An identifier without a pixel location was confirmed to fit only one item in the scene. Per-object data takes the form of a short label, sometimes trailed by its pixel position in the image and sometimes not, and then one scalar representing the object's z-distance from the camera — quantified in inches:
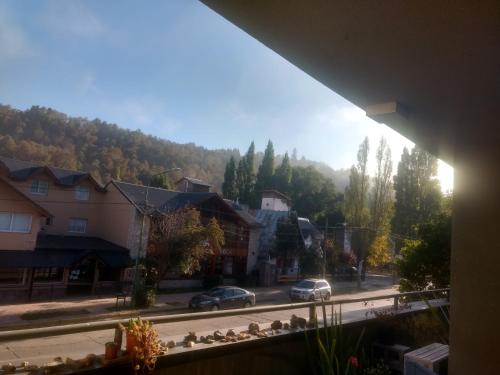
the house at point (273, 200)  2015.9
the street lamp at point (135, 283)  824.3
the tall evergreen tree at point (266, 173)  2598.4
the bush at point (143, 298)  822.5
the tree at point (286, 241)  1417.3
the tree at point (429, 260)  492.7
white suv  959.6
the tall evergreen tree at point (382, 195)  1395.2
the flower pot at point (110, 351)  124.9
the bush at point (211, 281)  1180.5
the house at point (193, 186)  1545.3
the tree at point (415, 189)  1561.3
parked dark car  780.6
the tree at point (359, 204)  1387.8
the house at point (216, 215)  1179.4
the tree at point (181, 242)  906.7
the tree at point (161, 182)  1869.3
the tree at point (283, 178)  2527.1
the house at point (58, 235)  899.4
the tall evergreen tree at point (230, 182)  2601.4
